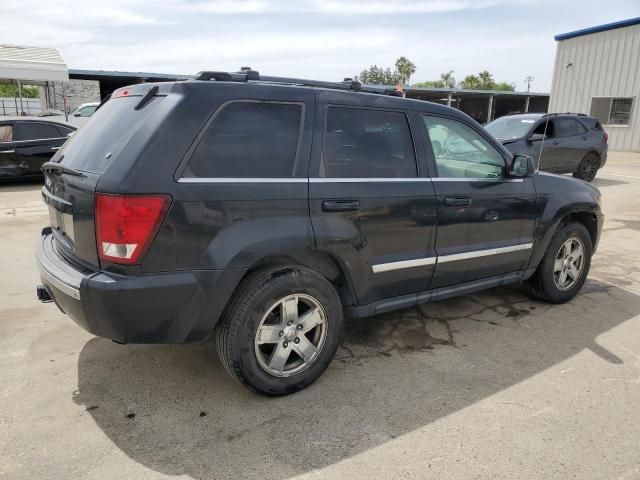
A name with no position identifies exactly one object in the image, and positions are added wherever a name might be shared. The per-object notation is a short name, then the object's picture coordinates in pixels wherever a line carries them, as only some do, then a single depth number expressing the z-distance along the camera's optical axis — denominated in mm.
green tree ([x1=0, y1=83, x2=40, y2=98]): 49566
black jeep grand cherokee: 2562
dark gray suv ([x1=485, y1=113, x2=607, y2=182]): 10695
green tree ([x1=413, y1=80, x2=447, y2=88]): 81875
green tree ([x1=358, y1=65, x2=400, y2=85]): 87500
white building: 22062
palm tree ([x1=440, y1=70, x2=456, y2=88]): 87125
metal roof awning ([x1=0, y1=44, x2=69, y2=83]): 18297
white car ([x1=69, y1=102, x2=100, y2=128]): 17547
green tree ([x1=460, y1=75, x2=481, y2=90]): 80250
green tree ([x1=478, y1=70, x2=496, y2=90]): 82244
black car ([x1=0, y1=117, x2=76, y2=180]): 10430
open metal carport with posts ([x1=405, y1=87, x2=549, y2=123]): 40250
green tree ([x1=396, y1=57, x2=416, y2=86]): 87125
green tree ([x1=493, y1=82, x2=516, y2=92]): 86125
